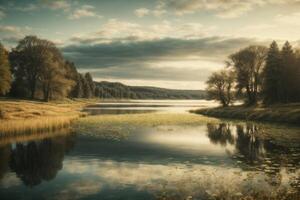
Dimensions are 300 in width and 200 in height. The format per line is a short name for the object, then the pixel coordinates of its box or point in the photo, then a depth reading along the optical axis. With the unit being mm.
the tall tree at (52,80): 92562
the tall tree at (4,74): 74312
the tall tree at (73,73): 150812
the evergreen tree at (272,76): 84750
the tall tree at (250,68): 91625
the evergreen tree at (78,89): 159125
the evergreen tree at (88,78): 196112
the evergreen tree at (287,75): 83375
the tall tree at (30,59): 92588
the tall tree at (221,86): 100250
